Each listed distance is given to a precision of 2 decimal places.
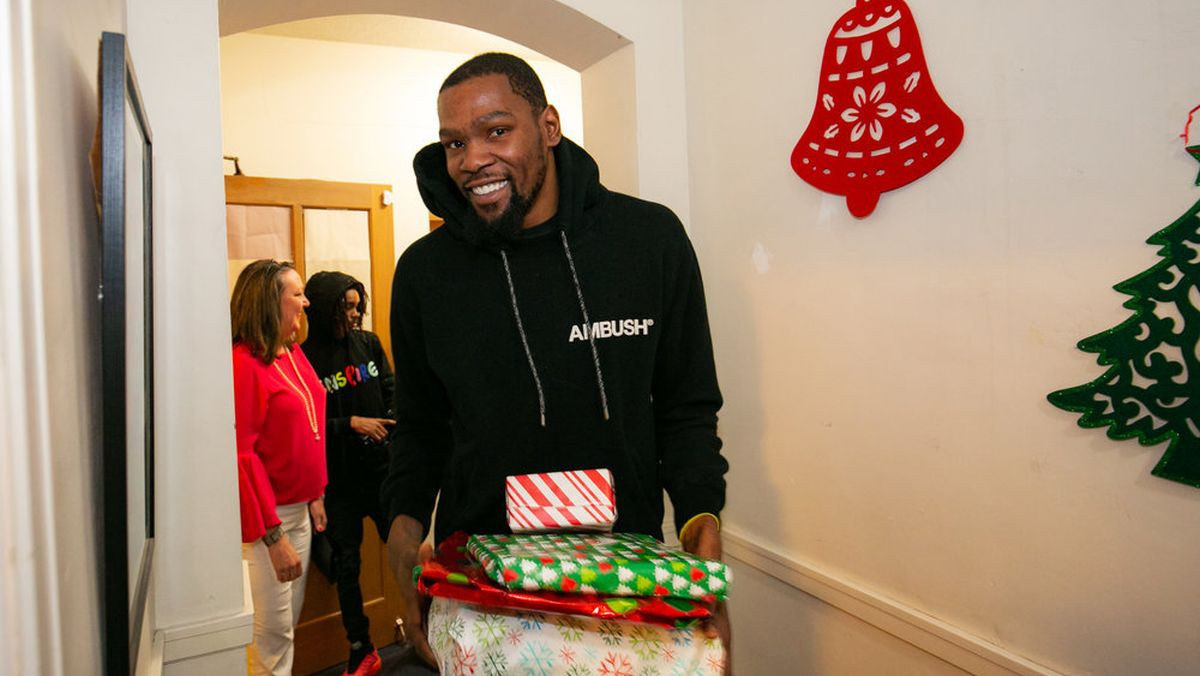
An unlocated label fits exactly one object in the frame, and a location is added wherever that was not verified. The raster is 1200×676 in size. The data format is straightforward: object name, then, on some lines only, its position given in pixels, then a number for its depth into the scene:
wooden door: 3.32
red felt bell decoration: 1.49
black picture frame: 0.71
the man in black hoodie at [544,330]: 1.29
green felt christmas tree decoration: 1.08
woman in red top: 2.46
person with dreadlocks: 3.04
